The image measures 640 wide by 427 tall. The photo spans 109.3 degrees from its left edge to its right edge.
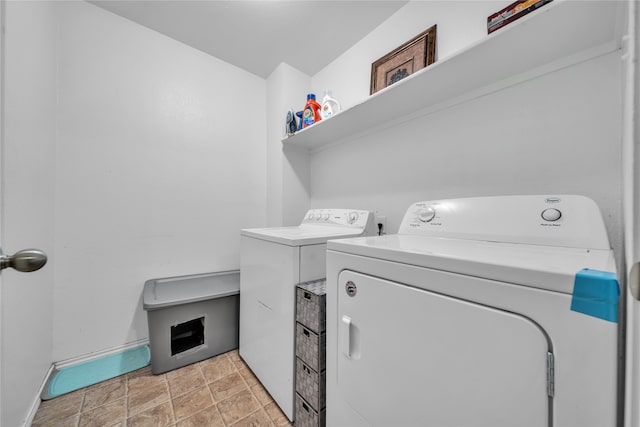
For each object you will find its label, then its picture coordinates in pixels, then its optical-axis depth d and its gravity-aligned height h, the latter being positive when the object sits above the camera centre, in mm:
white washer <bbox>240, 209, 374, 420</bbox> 1118 -443
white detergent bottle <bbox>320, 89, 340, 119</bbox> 1710 +815
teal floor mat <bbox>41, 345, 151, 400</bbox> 1312 -1028
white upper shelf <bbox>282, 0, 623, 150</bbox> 759 +653
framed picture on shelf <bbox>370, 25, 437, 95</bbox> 1288 +940
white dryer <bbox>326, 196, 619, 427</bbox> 414 -255
